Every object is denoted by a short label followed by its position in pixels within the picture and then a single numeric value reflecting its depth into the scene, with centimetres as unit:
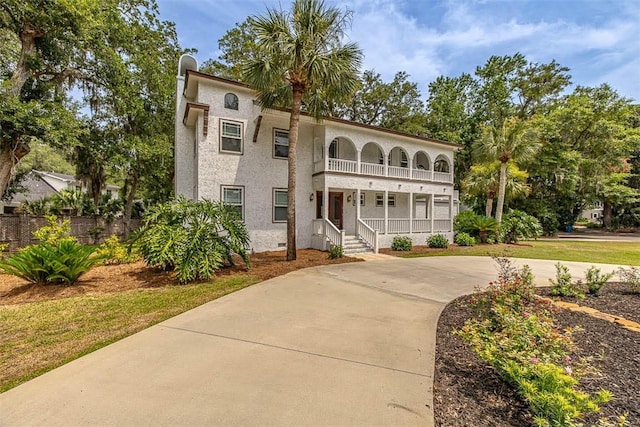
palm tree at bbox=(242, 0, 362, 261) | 927
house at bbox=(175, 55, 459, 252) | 1219
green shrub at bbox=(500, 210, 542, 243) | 1827
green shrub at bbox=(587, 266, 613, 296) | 627
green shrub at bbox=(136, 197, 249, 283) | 738
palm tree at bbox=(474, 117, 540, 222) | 1752
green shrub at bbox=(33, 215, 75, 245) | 934
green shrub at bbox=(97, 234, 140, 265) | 933
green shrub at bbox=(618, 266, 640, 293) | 646
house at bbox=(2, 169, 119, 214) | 2333
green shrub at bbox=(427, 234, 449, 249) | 1562
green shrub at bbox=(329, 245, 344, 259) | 1134
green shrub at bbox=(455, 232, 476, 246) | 1657
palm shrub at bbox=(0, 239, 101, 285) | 694
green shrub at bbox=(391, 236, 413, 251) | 1463
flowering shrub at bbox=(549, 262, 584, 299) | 622
